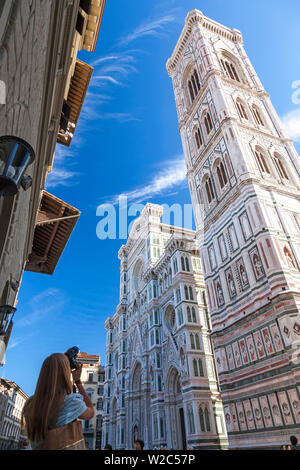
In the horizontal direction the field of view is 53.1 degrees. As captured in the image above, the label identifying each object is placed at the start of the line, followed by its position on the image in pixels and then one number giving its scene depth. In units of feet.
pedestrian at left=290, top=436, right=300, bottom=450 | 26.86
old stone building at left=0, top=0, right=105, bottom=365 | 8.41
